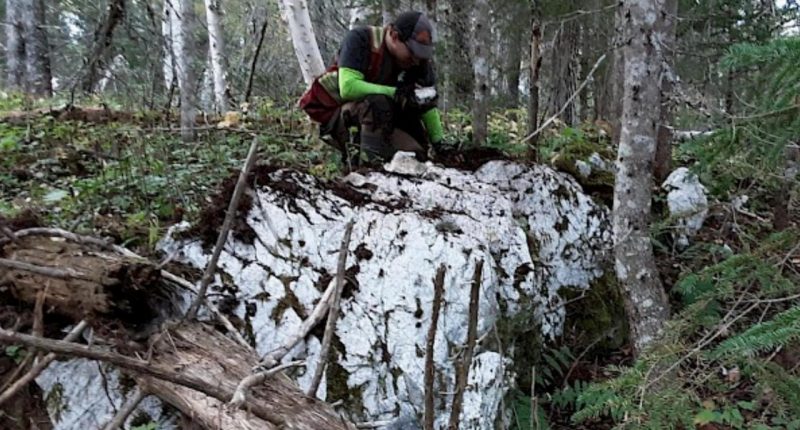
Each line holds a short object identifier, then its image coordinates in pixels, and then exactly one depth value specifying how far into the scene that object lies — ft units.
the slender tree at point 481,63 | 16.85
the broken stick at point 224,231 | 7.62
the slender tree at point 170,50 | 16.28
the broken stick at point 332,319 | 7.13
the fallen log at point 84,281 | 8.17
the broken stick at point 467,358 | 4.90
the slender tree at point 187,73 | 17.88
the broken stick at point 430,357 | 4.84
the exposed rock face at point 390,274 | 10.05
